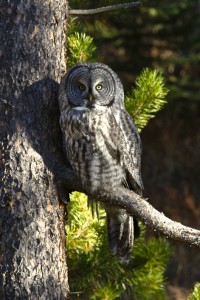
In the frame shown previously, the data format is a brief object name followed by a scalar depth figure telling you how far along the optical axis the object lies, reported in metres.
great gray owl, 6.84
